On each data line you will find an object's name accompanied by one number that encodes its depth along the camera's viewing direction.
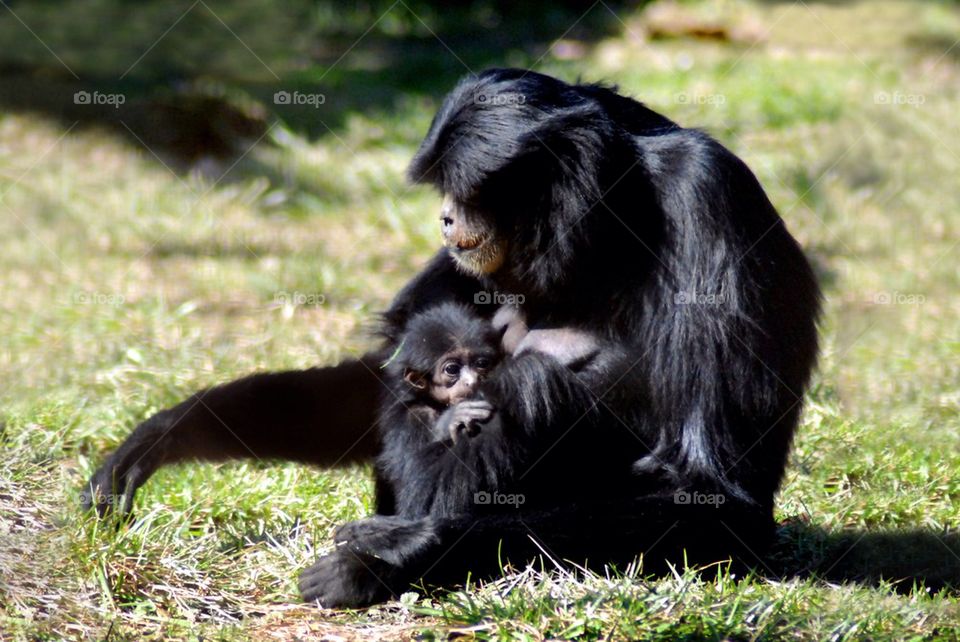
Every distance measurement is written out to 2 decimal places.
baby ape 11.70
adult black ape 10.99
